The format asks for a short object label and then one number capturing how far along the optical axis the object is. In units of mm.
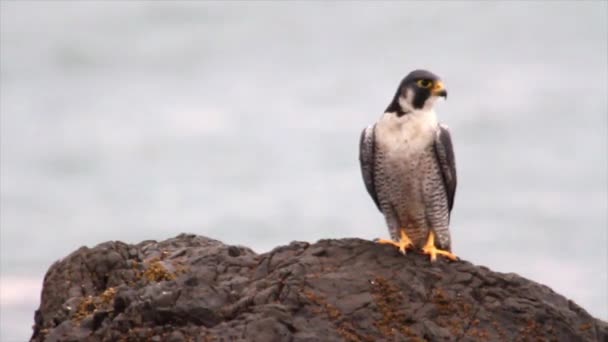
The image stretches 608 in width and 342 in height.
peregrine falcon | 15773
